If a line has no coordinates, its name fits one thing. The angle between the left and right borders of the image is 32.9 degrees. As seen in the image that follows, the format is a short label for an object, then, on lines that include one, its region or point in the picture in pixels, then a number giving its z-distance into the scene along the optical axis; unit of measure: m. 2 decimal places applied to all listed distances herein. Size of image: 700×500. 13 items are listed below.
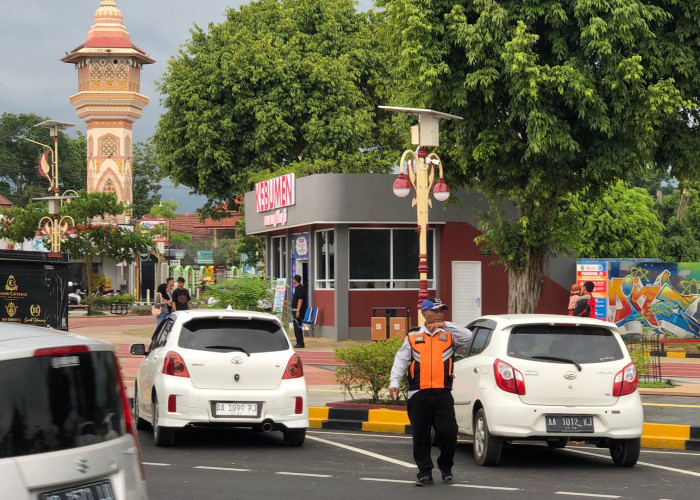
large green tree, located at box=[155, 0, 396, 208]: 48.94
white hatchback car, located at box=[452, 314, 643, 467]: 11.57
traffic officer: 10.73
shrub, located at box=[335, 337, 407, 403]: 16.25
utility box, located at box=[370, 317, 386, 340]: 32.47
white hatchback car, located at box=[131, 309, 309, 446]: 12.87
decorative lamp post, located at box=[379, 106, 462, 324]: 20.09
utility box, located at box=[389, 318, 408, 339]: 32.05
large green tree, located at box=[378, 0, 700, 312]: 23.72
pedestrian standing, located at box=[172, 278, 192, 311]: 26.62
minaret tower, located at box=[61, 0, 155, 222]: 96.50
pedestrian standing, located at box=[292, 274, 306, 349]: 29.36
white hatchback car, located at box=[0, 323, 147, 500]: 5.09
